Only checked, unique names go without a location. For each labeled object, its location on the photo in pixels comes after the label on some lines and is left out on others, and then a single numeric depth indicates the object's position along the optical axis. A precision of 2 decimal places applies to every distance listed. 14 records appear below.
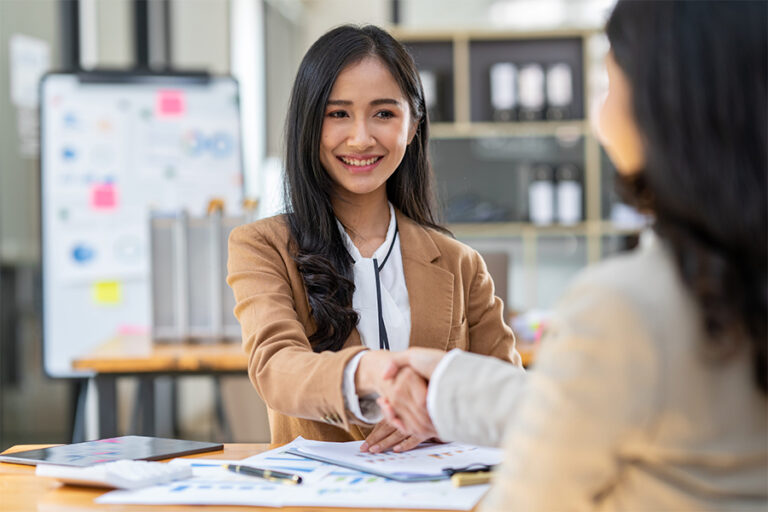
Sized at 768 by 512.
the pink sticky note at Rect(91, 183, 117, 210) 3.93
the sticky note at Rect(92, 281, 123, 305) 3.91
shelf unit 5.77
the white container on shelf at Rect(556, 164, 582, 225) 5.73
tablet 1.39
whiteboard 3.85
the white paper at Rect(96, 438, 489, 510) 1.15
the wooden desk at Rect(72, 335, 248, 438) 2.89
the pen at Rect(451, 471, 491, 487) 1.22
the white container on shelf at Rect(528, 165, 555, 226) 5.73
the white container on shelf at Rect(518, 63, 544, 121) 5.77
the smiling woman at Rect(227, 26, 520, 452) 1.71
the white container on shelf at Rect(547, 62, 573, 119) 5.77
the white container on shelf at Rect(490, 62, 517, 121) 5.77
